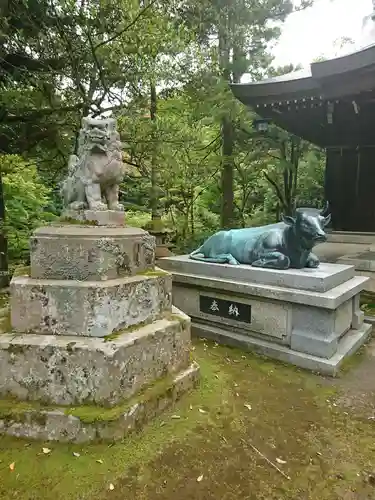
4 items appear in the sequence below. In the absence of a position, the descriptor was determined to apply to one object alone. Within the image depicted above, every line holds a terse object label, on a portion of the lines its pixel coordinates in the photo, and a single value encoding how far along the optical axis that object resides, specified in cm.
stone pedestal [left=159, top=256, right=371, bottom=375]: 400
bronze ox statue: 429
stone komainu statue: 317
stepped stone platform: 264
